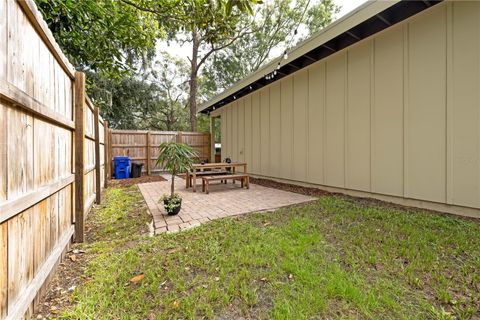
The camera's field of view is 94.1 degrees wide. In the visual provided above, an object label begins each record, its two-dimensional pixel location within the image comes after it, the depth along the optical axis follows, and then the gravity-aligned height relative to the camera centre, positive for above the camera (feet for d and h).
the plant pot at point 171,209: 12.25 -2.79
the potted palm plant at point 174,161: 12.32 -0.15
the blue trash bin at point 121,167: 28.35 -1.09
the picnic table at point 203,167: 19.15 -0.75
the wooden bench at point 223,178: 18.38 -1.73
